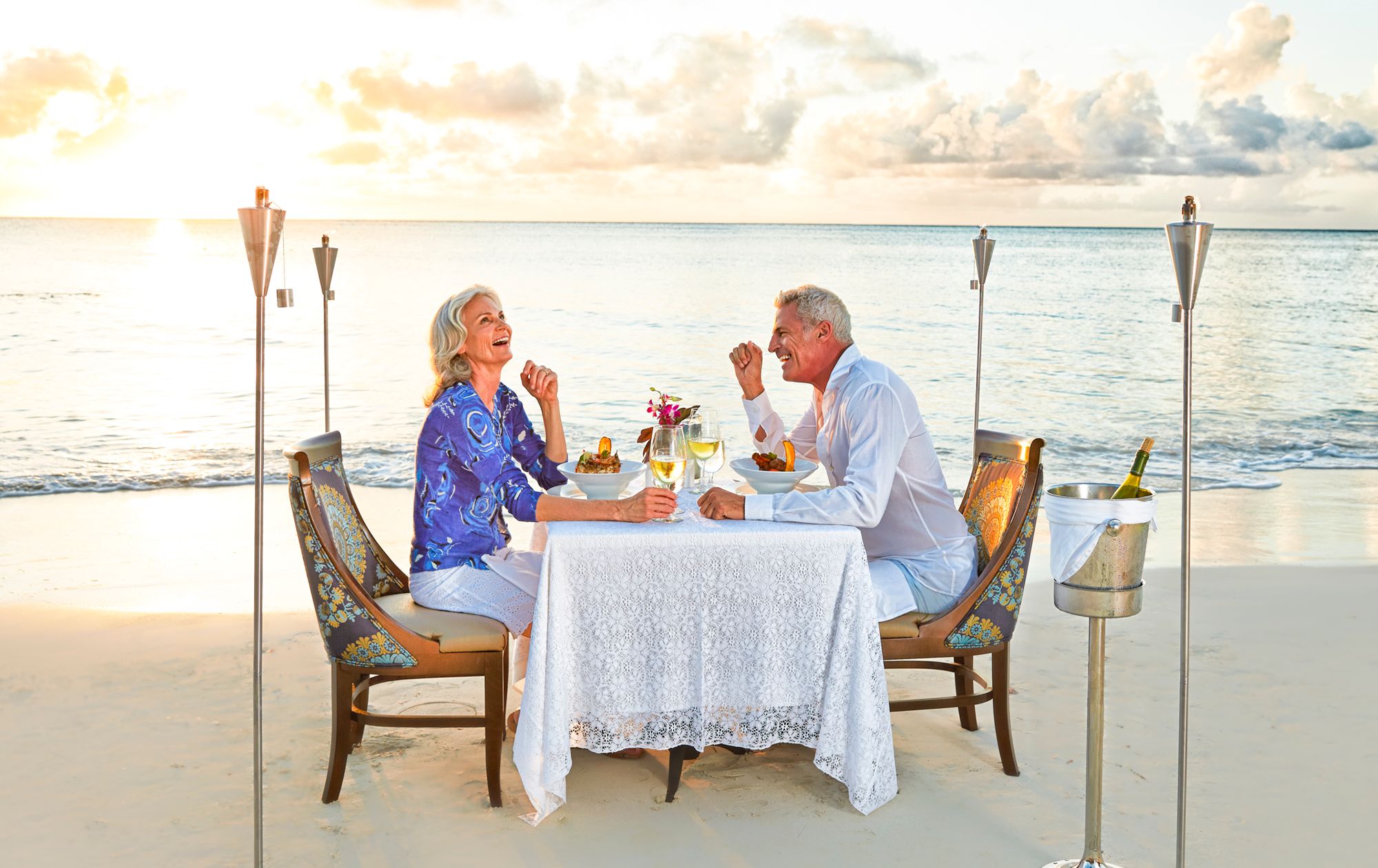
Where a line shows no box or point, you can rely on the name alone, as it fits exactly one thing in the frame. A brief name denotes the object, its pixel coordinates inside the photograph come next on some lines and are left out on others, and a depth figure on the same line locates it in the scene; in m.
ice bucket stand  2.46
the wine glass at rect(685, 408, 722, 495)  3.21
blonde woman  3.14
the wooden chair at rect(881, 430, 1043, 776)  3.18
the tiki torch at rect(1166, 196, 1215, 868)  2.58
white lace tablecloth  2.87
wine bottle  2.61
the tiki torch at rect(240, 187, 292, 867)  2.56
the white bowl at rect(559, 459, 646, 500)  3.12
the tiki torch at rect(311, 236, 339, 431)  4.31
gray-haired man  3.00
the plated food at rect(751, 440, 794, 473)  3.20
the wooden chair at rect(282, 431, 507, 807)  2.99
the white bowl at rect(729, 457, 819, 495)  3.16
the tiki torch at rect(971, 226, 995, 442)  4.82
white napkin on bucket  2.42
